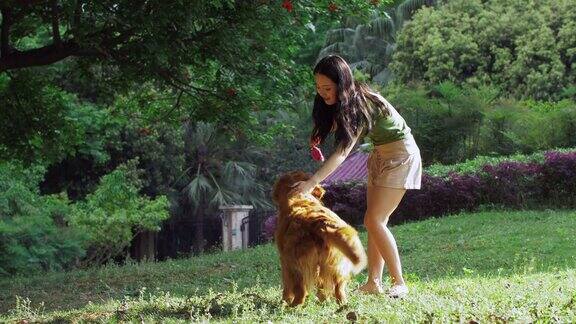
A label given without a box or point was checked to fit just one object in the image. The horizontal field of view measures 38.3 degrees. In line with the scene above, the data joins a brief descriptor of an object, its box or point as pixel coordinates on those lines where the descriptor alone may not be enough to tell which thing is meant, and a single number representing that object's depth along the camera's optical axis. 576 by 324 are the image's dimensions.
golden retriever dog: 5.34
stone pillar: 19.42
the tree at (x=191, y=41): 8.21
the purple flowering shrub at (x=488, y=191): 15.59
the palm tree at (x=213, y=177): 28.56
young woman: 5.46
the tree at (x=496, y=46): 22.58
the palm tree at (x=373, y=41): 32.56
